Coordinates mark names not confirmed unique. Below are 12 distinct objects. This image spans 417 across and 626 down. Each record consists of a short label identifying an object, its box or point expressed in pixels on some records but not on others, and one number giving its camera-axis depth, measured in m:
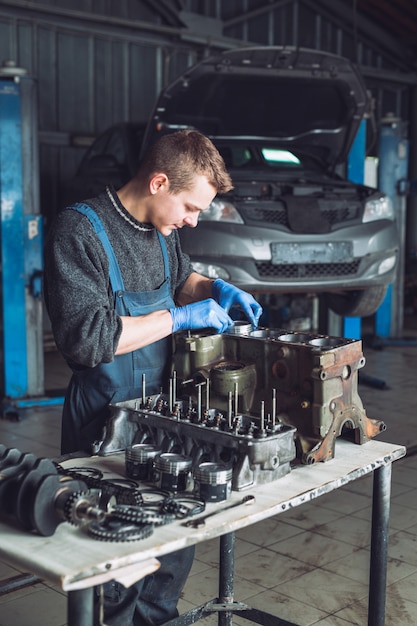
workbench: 1.41
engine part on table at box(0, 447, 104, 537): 1.52
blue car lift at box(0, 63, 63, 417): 5.09
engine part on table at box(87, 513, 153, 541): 1.49
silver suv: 5.01
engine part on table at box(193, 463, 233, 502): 1.70
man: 2.02
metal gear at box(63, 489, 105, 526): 1.52
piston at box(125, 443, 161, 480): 1.85
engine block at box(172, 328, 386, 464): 2.03
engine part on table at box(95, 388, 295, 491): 1.80
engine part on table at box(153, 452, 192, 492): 1.77
